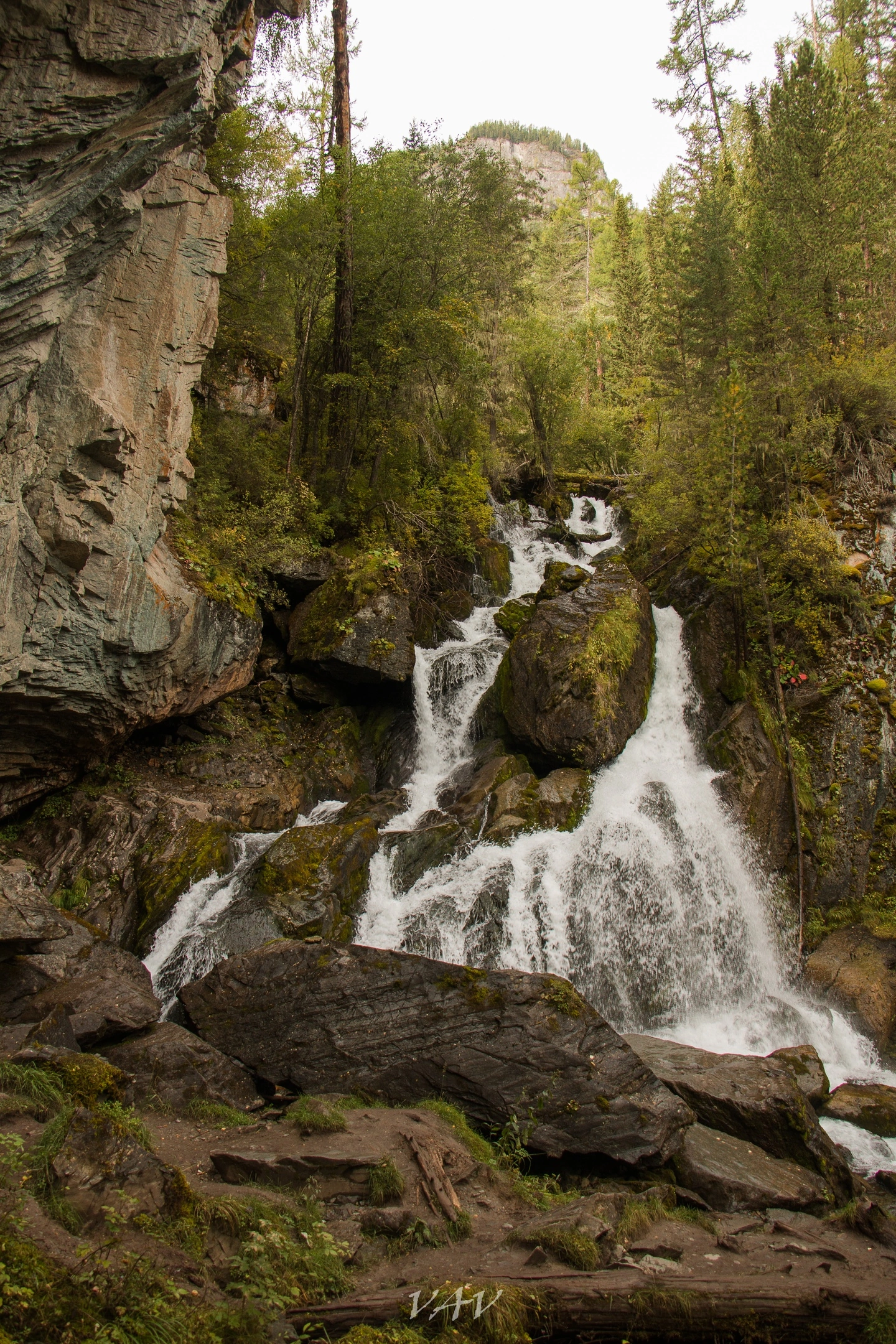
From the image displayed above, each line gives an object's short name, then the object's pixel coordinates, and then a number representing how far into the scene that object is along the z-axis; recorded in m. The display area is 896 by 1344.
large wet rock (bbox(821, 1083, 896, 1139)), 8.34
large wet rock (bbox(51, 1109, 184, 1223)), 4.20
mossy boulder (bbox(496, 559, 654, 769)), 13.28
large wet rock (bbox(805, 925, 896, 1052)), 9.95
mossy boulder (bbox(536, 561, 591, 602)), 17.25
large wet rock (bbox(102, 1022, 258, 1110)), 6.79
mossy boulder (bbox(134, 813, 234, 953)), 10.56
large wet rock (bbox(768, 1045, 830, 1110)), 8.55
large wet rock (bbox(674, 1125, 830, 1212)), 6.53
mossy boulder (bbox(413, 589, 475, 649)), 17.34
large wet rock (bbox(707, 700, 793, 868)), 12.45
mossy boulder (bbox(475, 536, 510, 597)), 19.64
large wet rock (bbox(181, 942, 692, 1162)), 7.05
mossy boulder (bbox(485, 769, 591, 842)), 11.85
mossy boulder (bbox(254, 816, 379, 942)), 10.20
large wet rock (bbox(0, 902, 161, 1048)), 7.40
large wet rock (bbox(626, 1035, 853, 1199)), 7.32
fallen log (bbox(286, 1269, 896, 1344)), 4.27
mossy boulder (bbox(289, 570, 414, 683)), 14.83
